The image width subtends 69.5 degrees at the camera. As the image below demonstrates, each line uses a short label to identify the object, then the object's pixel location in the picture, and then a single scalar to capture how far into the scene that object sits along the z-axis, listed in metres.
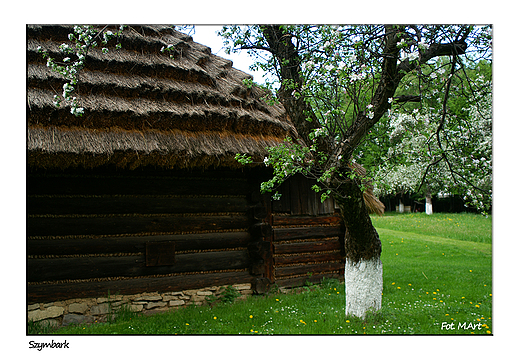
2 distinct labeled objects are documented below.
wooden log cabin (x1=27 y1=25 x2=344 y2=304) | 4.79
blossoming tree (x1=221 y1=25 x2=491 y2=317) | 4.07
